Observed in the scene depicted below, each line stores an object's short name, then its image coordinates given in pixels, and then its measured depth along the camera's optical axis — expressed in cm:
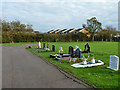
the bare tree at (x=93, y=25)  4016
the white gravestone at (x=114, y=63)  632
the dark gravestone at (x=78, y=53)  984
